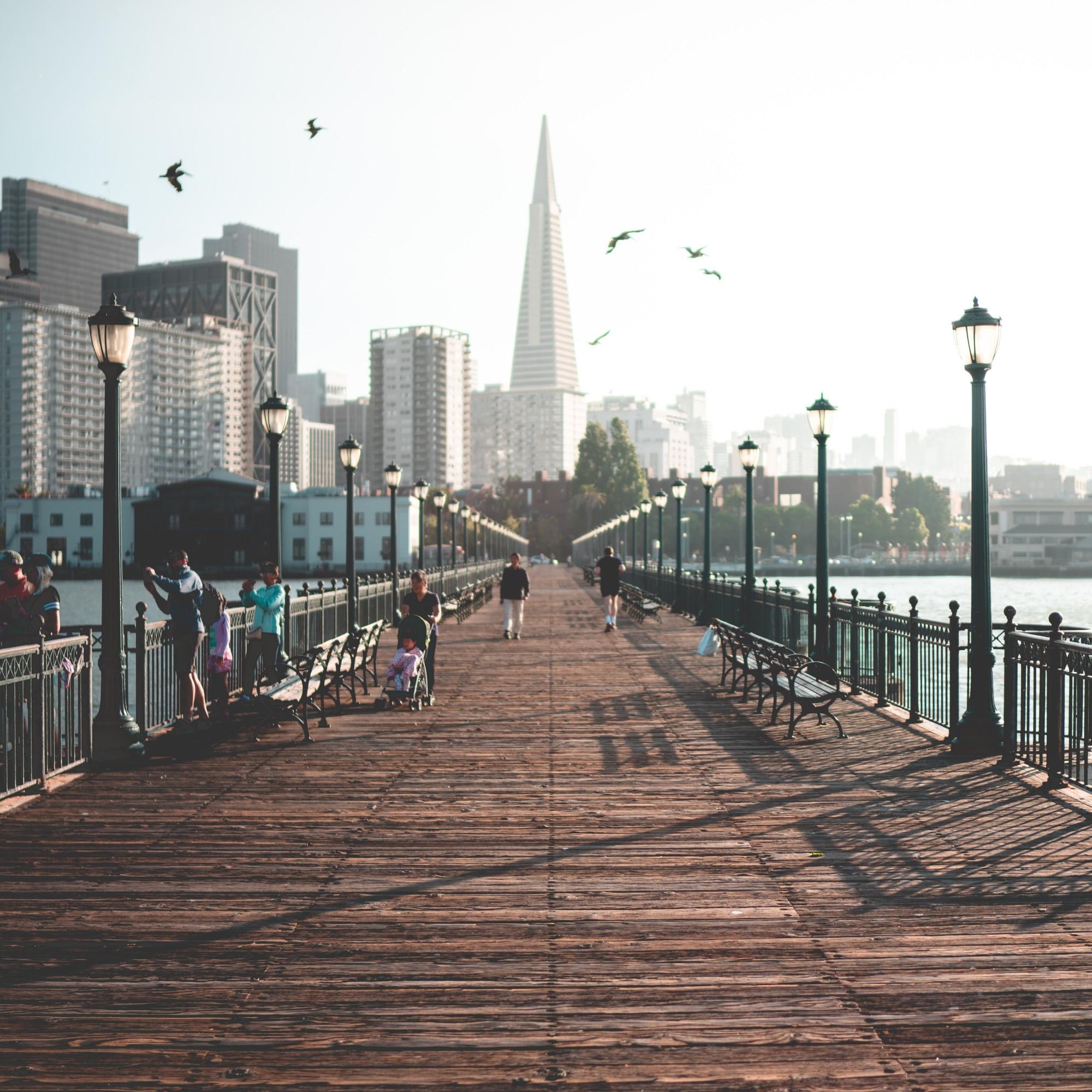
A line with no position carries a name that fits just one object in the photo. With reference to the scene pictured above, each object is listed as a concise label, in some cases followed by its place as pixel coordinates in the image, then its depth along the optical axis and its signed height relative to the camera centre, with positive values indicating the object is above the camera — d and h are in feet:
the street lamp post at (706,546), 104.27 -0.25
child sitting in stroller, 48.60 -5.14
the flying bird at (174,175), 45.32 +14.28
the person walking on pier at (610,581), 93.40 -3.06
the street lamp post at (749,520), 81.05 +1.93
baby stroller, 48.57 -5.95
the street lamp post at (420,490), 118.83 +5.54
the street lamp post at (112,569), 36.11 -0.85
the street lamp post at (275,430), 57.88 +5.60
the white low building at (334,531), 452.76 +4.32
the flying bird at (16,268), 41.45 +10.44
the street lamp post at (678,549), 126.41 -0.68
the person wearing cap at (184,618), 39.11 -2.53
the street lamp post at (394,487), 101.86 +4.95
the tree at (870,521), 634.84 +12.54
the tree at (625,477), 556.51 +31.59
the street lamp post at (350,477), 79.46 +4.80
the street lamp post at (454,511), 169.99 +4.79
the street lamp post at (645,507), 209.97 +6.62
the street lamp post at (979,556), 36.65 -0.40
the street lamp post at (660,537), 147.33 +1.00
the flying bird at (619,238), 57.62 +15.16
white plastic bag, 65.36 -5.61
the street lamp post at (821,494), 59.36 +2.74
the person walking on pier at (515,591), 85.15 -3.51
